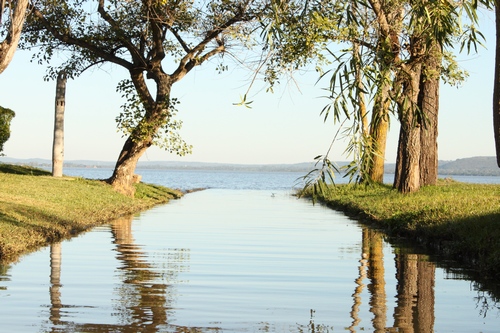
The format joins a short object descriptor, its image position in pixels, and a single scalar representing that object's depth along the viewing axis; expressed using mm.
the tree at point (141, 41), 29453
